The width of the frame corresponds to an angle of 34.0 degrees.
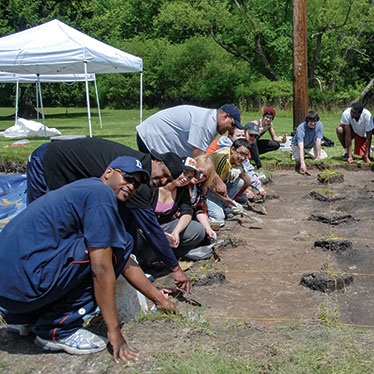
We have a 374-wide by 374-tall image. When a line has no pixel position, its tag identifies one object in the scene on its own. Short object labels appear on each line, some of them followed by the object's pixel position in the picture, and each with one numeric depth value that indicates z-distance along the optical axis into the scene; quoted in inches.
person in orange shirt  297.7
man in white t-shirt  436.1
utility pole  514.6
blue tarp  292.4
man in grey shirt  224.7
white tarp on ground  663.1
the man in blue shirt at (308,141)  424.2
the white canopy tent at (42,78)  820.6
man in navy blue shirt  122.1
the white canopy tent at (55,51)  537.6
